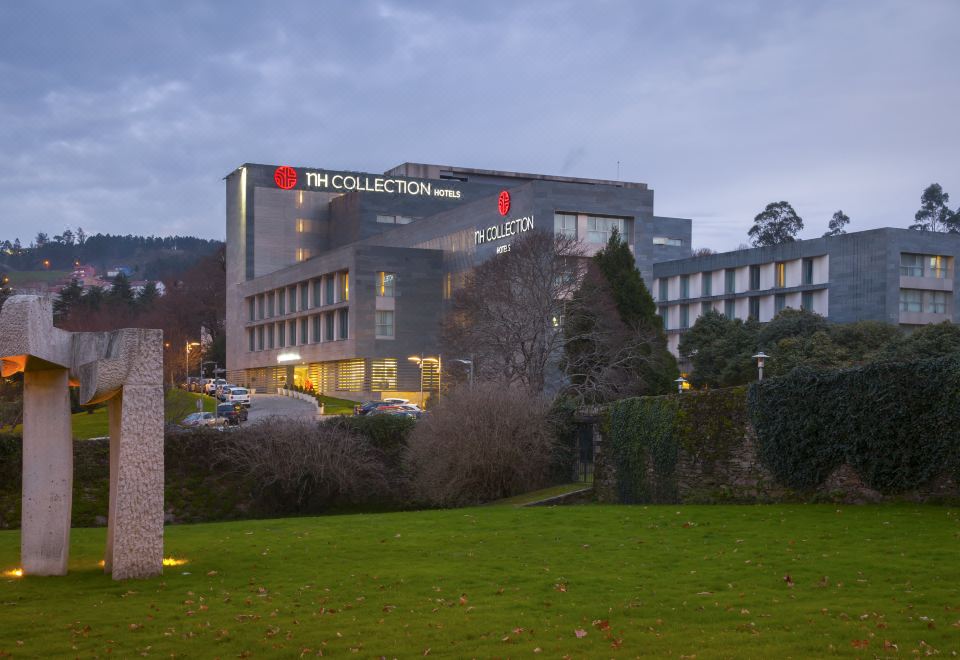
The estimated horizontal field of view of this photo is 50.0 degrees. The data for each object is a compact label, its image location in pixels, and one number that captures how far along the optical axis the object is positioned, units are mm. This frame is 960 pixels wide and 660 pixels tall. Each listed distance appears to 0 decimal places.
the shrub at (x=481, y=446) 34938
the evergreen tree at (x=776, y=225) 123188
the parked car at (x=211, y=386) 93062
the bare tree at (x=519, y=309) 49609
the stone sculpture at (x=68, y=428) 15227
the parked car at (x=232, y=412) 60309
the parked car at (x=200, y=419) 56750
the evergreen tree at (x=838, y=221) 132750
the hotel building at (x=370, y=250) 73188
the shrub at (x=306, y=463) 39781
